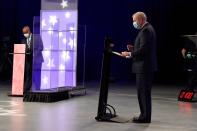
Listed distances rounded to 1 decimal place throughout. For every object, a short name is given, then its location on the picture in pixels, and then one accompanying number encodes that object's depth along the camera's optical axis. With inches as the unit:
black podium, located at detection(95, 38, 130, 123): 301.6
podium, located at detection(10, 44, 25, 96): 432.8
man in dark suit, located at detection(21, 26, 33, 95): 434.3
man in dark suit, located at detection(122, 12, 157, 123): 293.3
